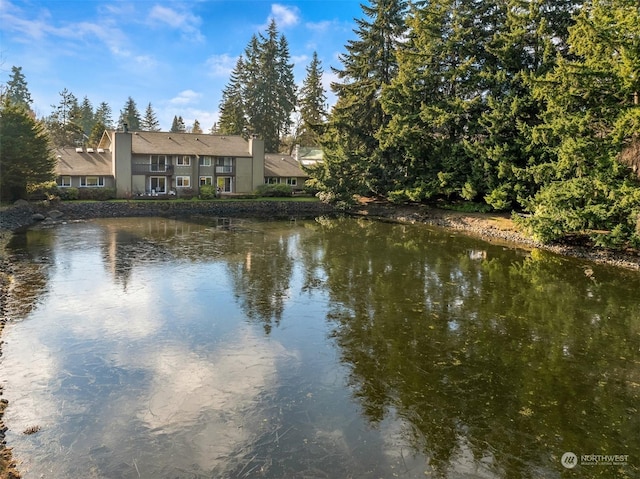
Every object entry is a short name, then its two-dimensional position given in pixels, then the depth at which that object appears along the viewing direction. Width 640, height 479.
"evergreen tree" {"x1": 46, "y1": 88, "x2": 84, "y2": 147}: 68.00
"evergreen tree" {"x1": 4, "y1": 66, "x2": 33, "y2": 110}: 80.75
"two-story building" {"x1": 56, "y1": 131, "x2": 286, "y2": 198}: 42.38
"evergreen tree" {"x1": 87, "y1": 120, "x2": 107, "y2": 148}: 63.41
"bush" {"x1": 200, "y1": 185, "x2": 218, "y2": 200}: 43.28
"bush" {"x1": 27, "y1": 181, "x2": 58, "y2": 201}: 35.42
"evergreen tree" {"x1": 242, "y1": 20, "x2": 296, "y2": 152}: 63.19
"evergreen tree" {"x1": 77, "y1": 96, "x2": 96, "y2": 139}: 96.24
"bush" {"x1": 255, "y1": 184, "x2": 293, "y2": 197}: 46.97
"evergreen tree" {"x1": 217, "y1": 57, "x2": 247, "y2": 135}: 64.50
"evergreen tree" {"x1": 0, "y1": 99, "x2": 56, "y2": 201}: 31.25
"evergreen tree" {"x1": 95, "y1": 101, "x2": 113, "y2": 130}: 104.75
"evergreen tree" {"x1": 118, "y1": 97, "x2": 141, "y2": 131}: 87.25
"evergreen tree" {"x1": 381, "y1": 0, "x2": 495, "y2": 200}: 34.66
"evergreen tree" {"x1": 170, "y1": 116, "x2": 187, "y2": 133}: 95.81
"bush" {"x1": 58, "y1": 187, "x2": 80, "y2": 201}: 38.12
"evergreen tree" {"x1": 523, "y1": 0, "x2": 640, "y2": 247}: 20.36
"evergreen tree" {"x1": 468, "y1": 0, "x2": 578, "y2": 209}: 29.78
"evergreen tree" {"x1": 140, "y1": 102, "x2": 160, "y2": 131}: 92.44
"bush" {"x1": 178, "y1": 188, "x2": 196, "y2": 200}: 43.43
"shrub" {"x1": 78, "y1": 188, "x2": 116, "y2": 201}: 39.38
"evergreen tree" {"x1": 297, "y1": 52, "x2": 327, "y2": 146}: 69.94
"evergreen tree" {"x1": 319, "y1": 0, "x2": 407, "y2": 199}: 40.50
